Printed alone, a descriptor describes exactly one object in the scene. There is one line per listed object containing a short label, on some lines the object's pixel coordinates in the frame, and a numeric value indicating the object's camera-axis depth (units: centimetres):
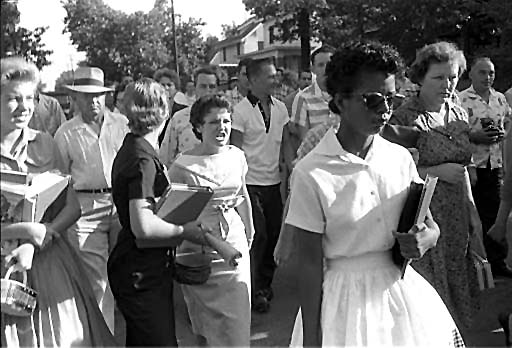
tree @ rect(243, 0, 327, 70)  2718
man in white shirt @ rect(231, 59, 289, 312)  620
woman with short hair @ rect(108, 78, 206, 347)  329
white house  5478
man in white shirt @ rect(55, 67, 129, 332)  492
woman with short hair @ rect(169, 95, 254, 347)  419
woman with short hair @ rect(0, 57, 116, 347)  280
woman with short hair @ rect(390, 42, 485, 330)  416
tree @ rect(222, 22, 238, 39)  5430
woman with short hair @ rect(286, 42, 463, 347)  254
